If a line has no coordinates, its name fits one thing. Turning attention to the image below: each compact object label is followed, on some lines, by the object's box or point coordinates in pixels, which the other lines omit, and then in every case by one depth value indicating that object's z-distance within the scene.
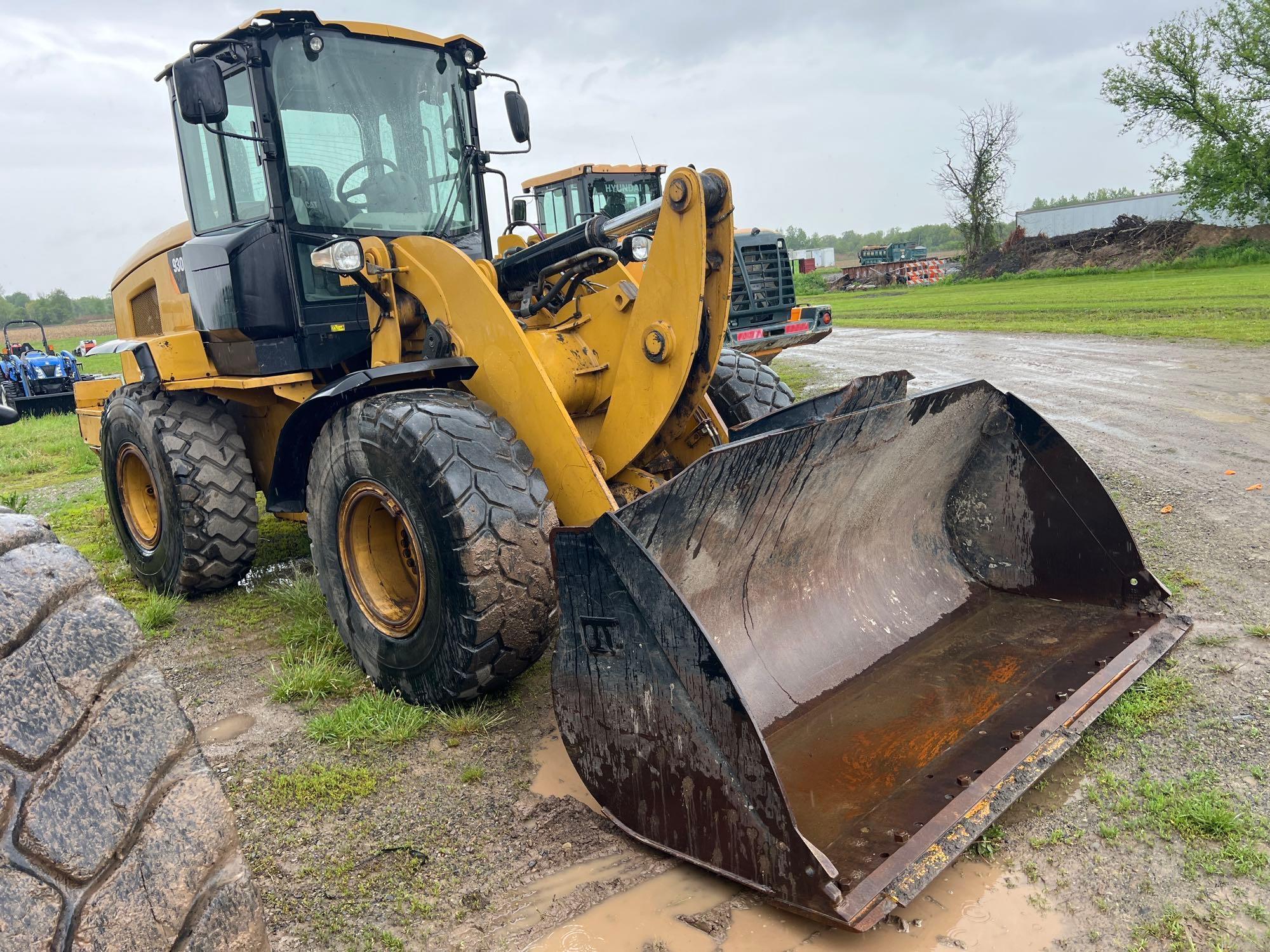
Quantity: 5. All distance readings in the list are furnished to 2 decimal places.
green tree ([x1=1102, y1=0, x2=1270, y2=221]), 31.66
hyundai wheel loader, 11.80
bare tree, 40.62
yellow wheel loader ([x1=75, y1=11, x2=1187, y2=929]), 2.59
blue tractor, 17.12
